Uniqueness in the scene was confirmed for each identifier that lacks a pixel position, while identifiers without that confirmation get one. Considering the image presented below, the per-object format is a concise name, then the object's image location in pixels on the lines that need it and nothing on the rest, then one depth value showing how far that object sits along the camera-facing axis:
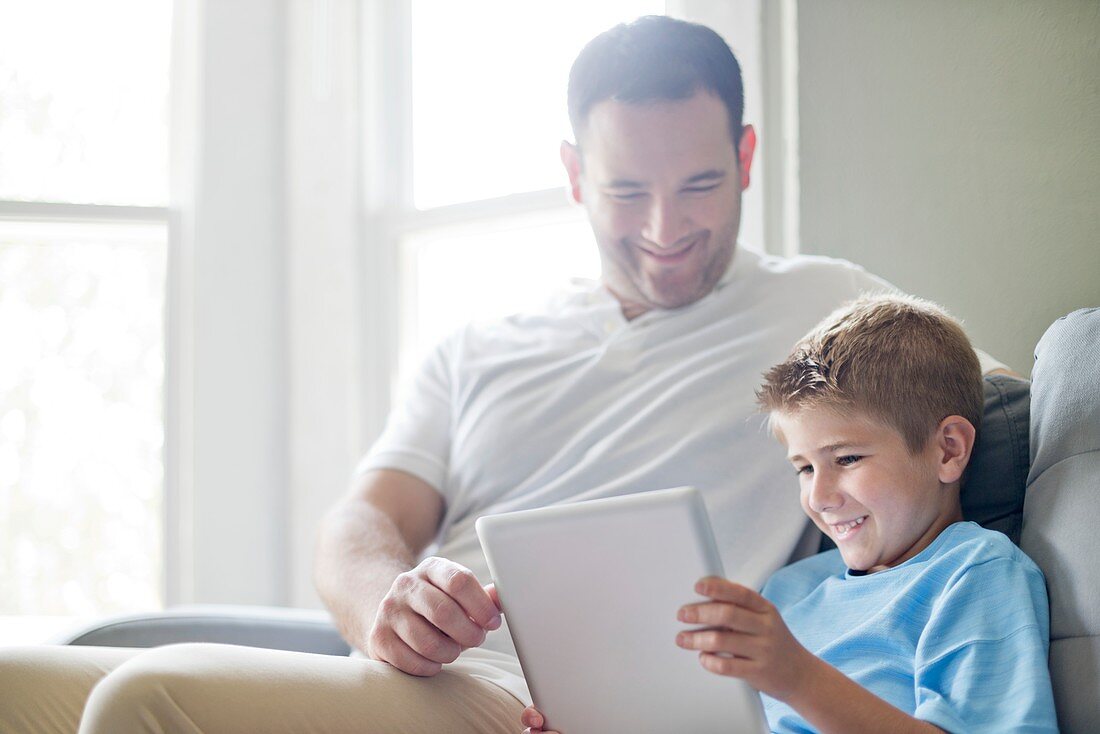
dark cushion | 1.12
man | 1.36
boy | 0.85
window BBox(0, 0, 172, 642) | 2.23
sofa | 0.90
